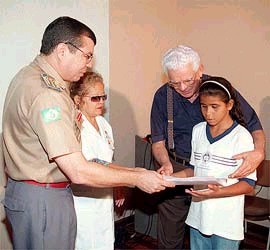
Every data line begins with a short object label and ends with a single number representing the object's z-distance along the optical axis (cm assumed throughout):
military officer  168
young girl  200
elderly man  228
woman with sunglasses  230
